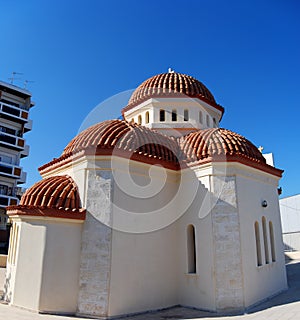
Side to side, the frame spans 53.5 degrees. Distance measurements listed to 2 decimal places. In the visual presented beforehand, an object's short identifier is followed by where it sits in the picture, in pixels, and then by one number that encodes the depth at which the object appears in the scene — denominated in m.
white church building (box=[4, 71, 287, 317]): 8.00
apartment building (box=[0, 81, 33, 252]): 28.15
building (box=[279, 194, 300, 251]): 23.98
